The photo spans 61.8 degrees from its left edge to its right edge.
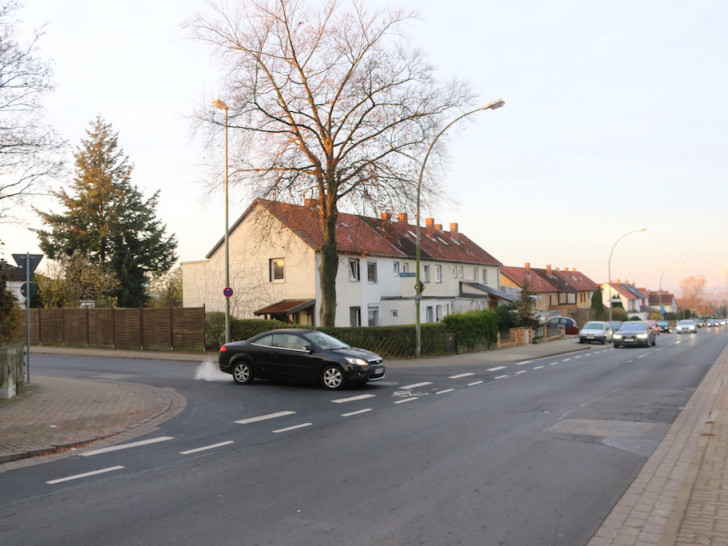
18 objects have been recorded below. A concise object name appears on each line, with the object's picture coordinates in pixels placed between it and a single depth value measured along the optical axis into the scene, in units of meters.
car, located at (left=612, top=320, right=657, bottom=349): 33.81
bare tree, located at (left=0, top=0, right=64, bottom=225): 15.25
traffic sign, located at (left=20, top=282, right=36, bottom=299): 15.91
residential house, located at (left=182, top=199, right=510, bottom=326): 32.31
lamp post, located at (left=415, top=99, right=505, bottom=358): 21.10
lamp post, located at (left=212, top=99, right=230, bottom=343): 23.02
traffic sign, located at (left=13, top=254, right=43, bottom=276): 14.56
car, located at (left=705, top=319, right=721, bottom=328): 105.73
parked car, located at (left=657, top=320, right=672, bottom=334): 71.12
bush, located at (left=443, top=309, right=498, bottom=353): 27.85
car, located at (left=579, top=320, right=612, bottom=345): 38.12
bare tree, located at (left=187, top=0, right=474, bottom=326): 23.22
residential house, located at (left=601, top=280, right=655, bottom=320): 115.88
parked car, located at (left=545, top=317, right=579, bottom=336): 47.84
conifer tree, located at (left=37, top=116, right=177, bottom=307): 44.75
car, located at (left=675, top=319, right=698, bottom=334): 64.06
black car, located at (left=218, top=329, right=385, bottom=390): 14.49
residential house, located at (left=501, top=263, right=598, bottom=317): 75.75
